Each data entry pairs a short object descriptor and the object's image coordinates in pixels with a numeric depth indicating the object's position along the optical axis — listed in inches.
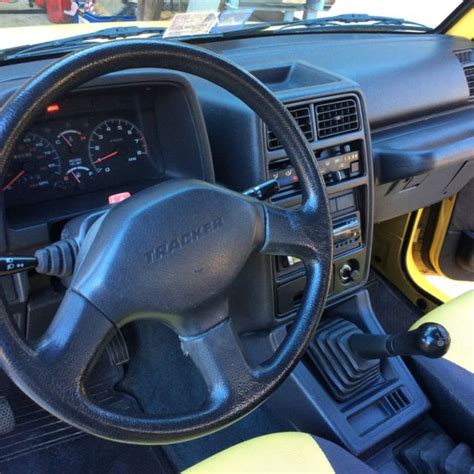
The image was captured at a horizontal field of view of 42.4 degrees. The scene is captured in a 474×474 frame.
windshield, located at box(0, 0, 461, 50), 57.8
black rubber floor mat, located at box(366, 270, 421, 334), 85.8
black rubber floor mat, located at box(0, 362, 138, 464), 65.9
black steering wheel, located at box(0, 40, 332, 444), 33.0
